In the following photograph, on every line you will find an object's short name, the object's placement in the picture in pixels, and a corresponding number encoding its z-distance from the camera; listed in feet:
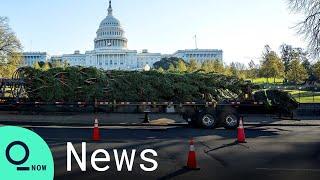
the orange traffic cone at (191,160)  21.02
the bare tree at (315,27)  55.45
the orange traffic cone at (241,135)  31.33
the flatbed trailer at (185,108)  42.97
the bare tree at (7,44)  119.66
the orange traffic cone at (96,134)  31.15
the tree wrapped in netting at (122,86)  56.82
